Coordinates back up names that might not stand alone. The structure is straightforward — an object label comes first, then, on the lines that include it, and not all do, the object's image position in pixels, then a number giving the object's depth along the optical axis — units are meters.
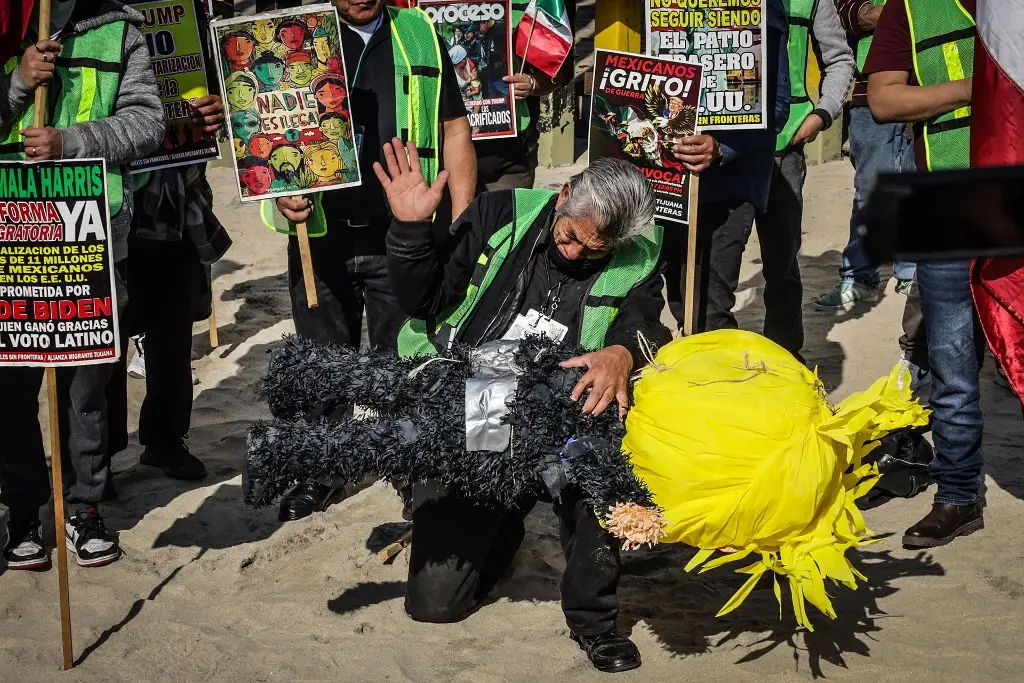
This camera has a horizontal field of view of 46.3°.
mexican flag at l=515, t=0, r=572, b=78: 5.95
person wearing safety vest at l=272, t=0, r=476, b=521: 4.84
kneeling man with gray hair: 3.88
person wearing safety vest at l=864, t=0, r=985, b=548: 4.27
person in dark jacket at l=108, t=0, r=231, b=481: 5.11
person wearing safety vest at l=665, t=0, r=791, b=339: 5.62
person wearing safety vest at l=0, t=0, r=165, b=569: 4.16
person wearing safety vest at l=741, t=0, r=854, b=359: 5.88
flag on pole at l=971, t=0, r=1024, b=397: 3.25
